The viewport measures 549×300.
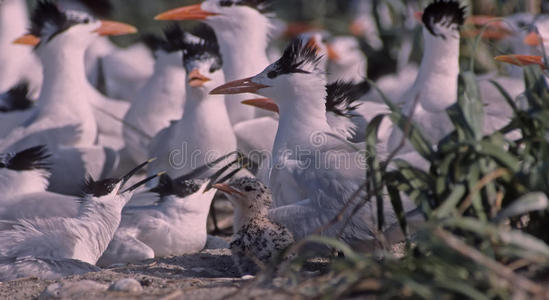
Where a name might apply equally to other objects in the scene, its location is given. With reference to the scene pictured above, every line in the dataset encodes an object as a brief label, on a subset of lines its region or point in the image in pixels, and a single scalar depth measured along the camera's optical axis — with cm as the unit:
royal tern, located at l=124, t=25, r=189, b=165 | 1122
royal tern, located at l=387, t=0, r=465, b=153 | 951
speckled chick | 618
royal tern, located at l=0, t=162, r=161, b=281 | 653
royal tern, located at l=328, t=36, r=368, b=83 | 1676
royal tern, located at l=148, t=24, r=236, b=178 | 922
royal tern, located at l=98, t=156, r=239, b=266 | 759
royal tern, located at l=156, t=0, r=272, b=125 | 1055
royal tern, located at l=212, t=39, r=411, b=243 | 648
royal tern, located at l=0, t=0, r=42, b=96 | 1387
